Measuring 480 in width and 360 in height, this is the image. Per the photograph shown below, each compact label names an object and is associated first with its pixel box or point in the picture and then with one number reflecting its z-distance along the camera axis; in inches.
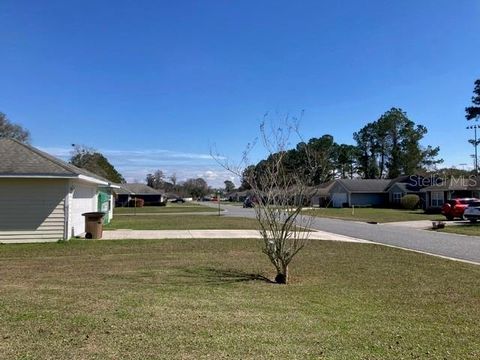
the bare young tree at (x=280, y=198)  397.1
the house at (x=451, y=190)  2039.9
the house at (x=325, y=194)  2862.7
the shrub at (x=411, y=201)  2386.6
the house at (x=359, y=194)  2920.8
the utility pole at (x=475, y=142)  2459.4
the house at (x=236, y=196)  5497.0
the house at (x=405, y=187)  2613.7
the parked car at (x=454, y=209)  1433.3
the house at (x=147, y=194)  3476.9
